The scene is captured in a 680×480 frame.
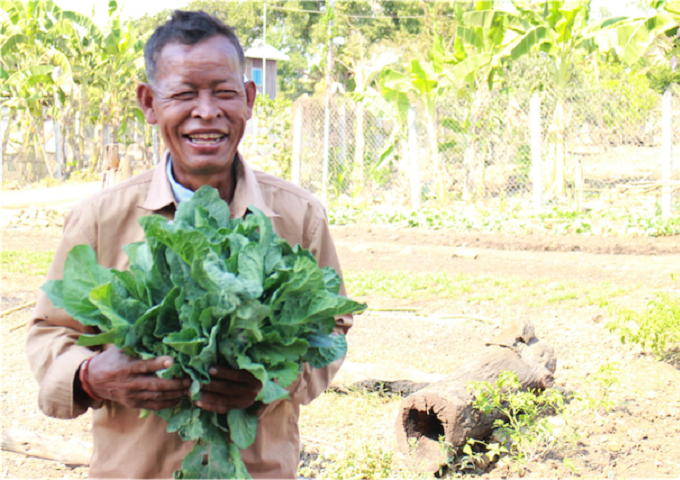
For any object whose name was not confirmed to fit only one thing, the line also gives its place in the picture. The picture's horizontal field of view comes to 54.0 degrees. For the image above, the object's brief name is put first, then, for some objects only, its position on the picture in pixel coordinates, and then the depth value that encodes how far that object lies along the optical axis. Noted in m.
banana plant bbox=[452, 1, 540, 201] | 12.08
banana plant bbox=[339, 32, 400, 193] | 13.57
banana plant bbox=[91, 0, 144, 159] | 18.19
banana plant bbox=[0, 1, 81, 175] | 17.53
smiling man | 1.70
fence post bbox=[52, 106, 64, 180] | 19.67
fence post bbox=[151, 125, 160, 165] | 17.86
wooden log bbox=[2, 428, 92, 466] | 3.56
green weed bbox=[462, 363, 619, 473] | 3.47
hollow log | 3.56
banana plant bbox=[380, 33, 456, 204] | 12.51
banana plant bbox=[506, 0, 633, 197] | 12.14
